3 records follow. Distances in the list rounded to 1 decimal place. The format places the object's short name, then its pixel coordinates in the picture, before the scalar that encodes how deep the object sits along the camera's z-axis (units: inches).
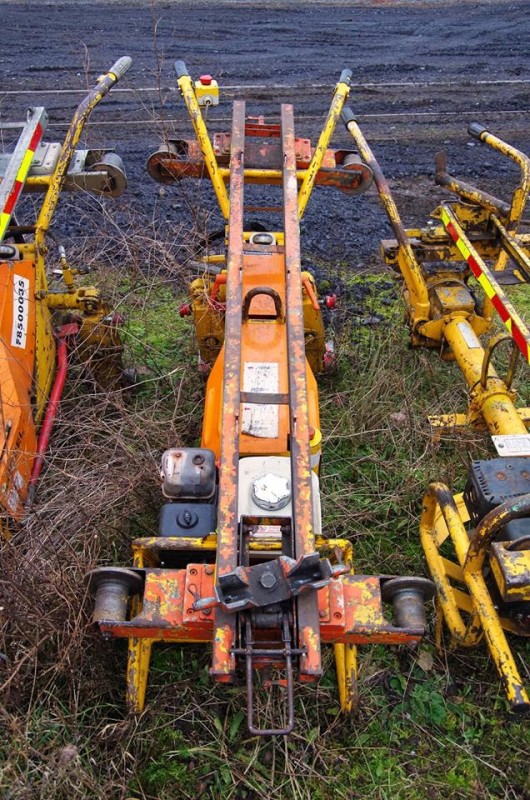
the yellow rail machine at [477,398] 97.9
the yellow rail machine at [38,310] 121.3
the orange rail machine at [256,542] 76.2
